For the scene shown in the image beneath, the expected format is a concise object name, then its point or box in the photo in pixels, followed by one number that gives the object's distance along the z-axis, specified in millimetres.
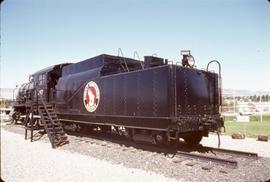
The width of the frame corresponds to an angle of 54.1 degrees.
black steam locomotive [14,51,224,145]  9164
